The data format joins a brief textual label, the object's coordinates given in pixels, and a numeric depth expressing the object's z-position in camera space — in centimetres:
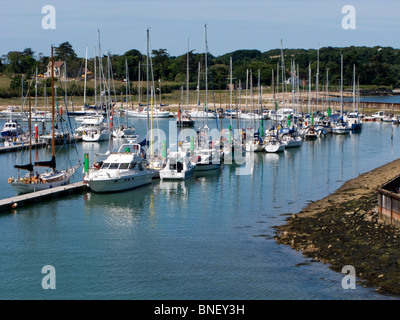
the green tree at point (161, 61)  19190
